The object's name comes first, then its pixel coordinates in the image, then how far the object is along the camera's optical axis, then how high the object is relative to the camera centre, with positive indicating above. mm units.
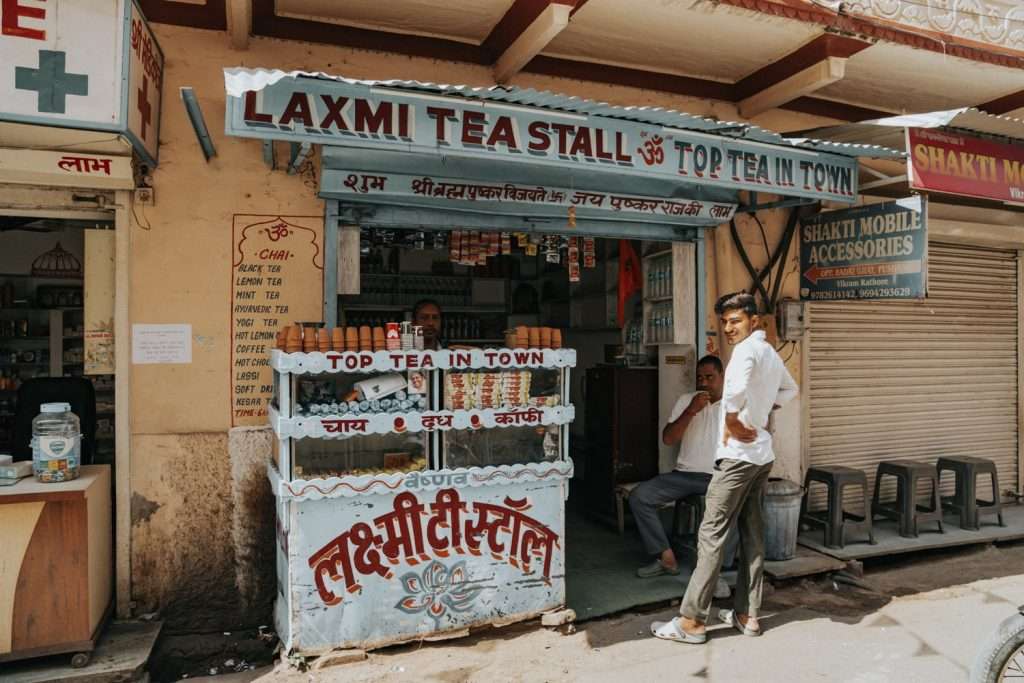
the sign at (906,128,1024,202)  4863 +1413
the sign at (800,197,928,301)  5012 +785
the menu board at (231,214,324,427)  4324 +398
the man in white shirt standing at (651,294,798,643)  3861 -649
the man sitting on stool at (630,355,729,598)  4895 -835
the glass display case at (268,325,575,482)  3660 -317
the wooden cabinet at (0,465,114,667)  3424 -1119
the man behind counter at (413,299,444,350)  5430 +289
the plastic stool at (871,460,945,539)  5746 -1297
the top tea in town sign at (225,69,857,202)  3414 +1273
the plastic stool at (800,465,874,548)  5441 -1281
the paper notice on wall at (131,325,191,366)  4156 +70
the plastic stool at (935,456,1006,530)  6047 -1282
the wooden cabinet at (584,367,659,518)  5961 -683
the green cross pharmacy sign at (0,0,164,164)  3287 +1460
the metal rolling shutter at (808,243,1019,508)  6305 -205
